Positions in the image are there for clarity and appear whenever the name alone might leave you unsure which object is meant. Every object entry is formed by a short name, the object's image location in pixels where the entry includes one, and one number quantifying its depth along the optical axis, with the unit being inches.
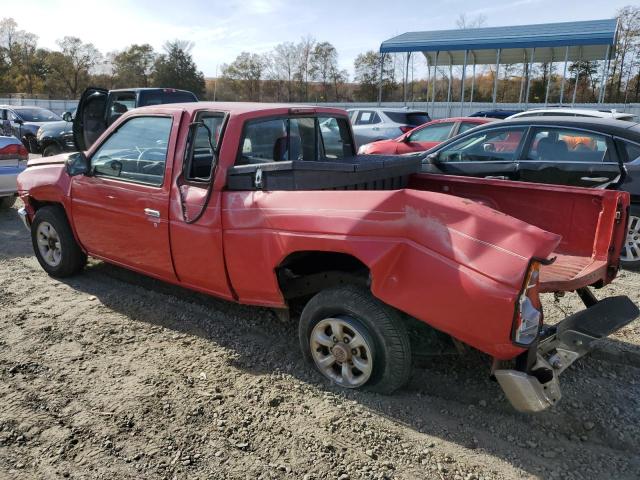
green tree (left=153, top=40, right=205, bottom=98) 2068.2
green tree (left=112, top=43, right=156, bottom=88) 2192.4
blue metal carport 822.5
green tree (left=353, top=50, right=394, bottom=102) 1817.2
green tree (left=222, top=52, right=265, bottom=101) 2103.8
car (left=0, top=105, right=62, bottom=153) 598.9
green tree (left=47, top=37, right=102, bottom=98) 2185.0
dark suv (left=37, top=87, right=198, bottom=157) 306.7
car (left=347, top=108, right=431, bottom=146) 559.5
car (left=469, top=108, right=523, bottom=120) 641.0
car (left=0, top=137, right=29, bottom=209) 335.9
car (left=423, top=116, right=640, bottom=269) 231.6
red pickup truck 105.7
